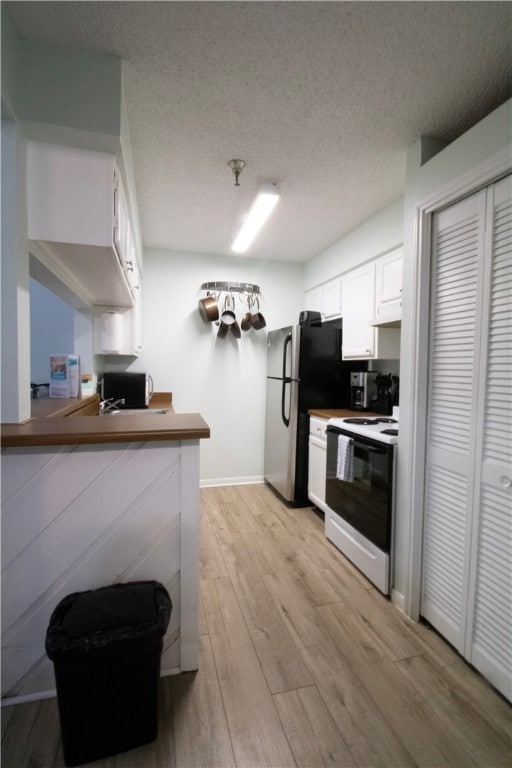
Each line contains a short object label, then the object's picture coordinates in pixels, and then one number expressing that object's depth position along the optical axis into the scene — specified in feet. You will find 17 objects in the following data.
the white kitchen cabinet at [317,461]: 9.46
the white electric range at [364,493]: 6.49
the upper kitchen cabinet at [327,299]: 10.87
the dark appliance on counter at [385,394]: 9.47
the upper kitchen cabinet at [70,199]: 4.52
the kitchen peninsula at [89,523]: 4.22
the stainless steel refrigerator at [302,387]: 10.45
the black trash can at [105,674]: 3.57
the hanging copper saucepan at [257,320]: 12.48
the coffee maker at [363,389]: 10.11
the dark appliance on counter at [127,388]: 10.32
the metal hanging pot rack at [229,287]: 12.10
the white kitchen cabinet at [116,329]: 8.59
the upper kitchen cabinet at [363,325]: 8.98
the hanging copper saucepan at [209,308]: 11.89
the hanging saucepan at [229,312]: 12.44
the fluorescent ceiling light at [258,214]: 7.40
